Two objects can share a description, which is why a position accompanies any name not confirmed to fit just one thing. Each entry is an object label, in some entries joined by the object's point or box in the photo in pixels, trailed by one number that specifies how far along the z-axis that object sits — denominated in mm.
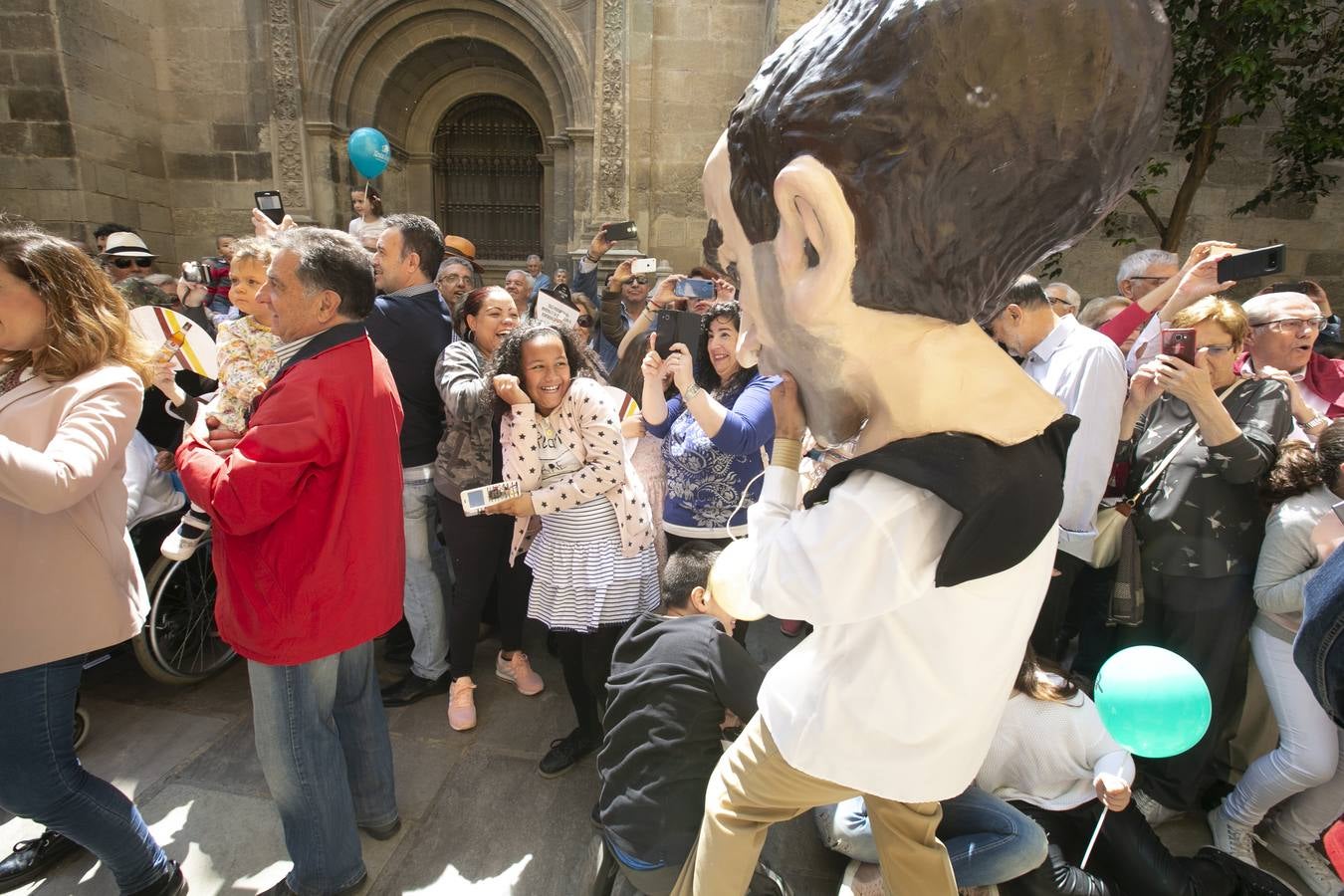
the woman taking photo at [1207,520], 2168
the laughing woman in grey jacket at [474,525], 2682
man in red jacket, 1572
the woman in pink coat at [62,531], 1576
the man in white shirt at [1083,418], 2455
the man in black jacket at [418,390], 2701
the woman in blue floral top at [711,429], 2465
